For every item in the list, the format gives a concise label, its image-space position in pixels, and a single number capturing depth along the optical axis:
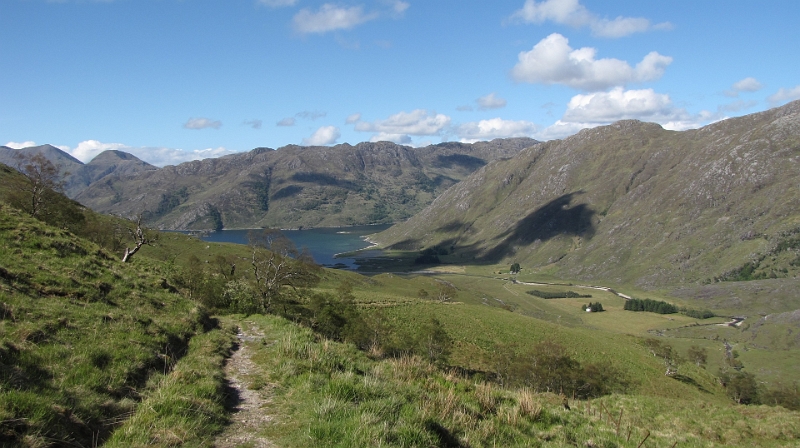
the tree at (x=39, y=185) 43.41
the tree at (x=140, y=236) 39.78
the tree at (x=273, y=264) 45.03
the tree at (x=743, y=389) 79.94
